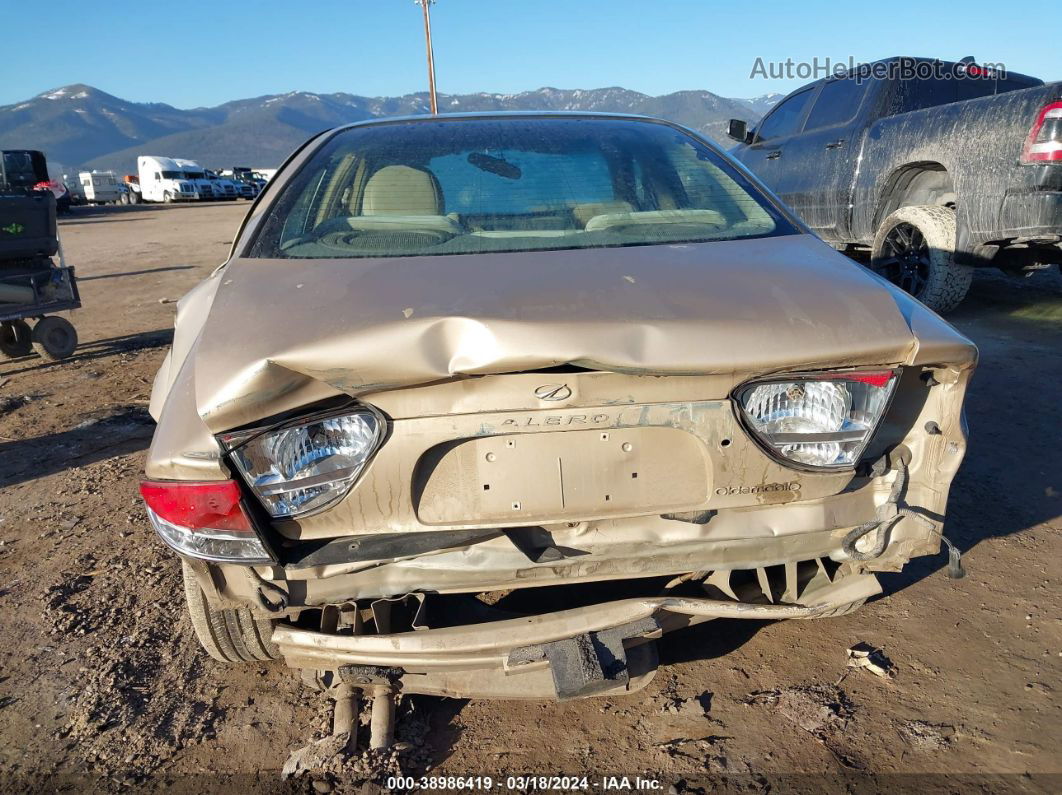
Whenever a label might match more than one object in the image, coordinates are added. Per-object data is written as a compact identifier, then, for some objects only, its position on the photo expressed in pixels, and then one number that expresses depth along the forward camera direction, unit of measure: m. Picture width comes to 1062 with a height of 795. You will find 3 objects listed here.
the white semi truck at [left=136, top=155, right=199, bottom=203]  40.50
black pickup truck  4.49
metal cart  5.85
